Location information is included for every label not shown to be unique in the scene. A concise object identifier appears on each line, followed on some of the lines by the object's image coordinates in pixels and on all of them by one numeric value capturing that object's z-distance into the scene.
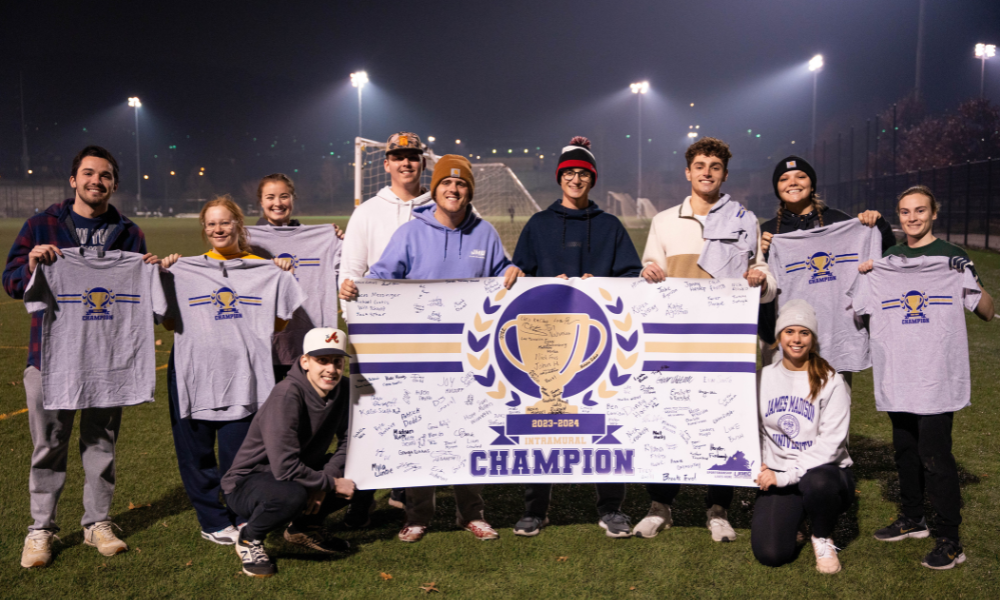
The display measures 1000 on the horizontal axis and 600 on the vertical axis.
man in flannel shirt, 3.99
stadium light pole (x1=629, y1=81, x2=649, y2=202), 57.00
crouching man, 3.83
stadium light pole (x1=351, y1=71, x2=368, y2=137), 44.34
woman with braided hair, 4.54
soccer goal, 21.44
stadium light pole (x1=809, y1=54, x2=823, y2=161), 49.81
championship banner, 4.15
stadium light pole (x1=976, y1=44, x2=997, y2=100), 39.27
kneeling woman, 3.96
